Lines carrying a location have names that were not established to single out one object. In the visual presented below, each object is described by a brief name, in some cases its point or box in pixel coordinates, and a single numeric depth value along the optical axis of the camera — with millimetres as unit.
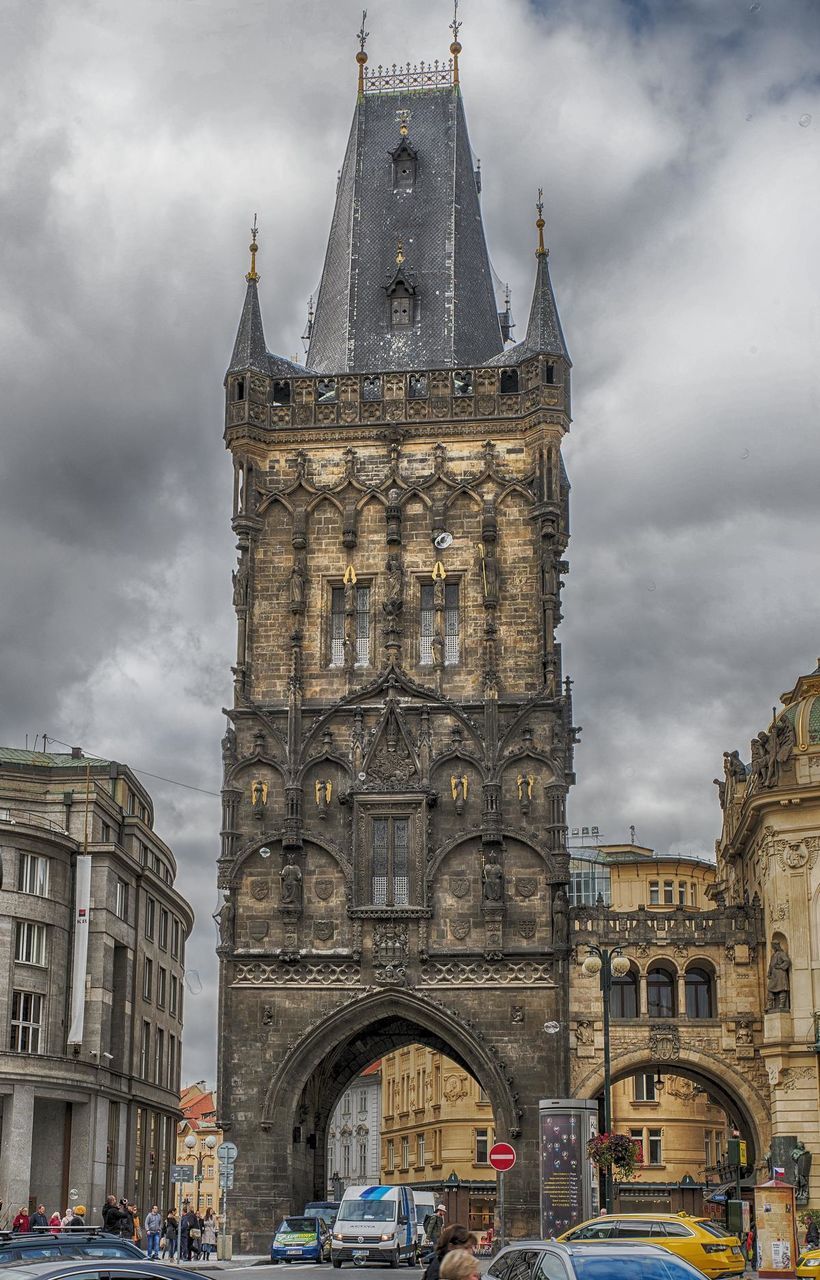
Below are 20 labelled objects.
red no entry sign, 34438
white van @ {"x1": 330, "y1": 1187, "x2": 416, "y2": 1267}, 39844
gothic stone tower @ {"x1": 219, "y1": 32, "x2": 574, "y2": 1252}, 49969
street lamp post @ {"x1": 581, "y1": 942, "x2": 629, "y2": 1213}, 35094
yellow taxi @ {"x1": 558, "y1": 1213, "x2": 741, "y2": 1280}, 24250
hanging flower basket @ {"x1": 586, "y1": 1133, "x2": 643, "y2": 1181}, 37281
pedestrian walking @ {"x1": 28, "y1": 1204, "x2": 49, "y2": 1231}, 36531
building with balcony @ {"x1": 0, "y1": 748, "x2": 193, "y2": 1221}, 53906
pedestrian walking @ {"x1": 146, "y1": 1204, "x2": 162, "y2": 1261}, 49625
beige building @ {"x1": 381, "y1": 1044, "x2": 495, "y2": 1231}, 82000
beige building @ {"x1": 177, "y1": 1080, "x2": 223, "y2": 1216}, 129850
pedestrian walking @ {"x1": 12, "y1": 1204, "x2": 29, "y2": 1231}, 35500
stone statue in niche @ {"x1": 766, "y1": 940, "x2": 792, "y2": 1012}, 47094
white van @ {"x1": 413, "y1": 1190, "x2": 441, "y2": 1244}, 44572
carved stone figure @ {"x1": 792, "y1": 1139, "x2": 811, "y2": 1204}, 44281
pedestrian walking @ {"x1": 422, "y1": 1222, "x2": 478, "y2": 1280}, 11555
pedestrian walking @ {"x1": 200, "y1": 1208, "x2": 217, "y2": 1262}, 55009
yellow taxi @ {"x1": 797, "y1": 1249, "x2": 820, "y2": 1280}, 23219
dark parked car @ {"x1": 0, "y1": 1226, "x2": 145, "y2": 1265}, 17000
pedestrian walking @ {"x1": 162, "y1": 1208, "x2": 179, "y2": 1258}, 49375
